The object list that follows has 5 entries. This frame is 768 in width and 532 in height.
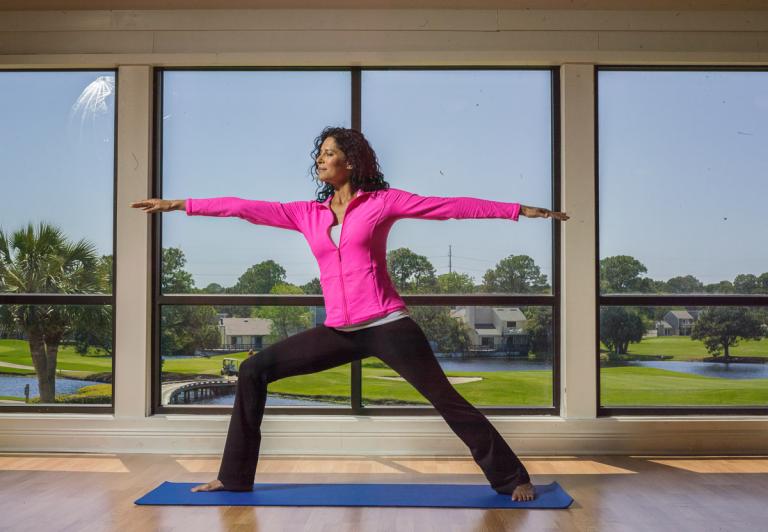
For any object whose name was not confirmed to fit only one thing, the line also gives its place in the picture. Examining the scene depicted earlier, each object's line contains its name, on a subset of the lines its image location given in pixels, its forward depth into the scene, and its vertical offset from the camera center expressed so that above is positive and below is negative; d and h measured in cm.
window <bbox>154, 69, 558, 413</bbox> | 473 +25
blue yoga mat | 343 -93
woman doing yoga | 347 -21
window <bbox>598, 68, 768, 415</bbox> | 474 +24
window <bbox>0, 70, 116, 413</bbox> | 478 +15
